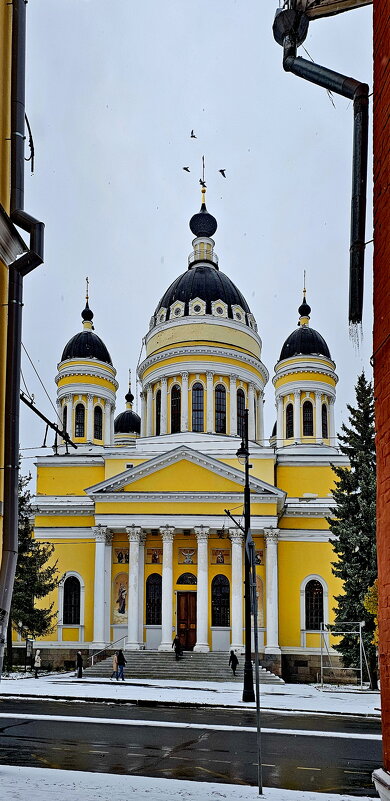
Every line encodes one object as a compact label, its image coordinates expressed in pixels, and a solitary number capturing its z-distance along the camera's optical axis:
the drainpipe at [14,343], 7.47
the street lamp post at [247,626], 25.46
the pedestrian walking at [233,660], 37.19
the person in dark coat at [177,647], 39.22
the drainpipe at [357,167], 5.57
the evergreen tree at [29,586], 40.00
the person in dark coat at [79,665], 36.22
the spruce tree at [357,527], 34.31
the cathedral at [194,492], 41.81
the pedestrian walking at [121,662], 34.96
